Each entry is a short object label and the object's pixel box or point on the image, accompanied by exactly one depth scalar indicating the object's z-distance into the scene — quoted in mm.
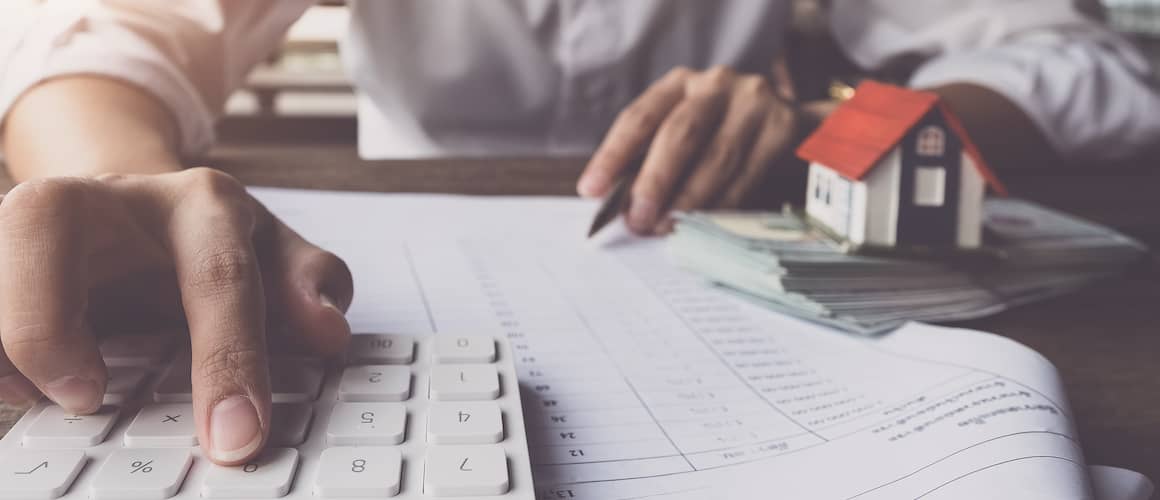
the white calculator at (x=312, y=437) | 185
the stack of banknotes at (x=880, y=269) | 375
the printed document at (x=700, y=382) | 222
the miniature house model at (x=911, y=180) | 385
